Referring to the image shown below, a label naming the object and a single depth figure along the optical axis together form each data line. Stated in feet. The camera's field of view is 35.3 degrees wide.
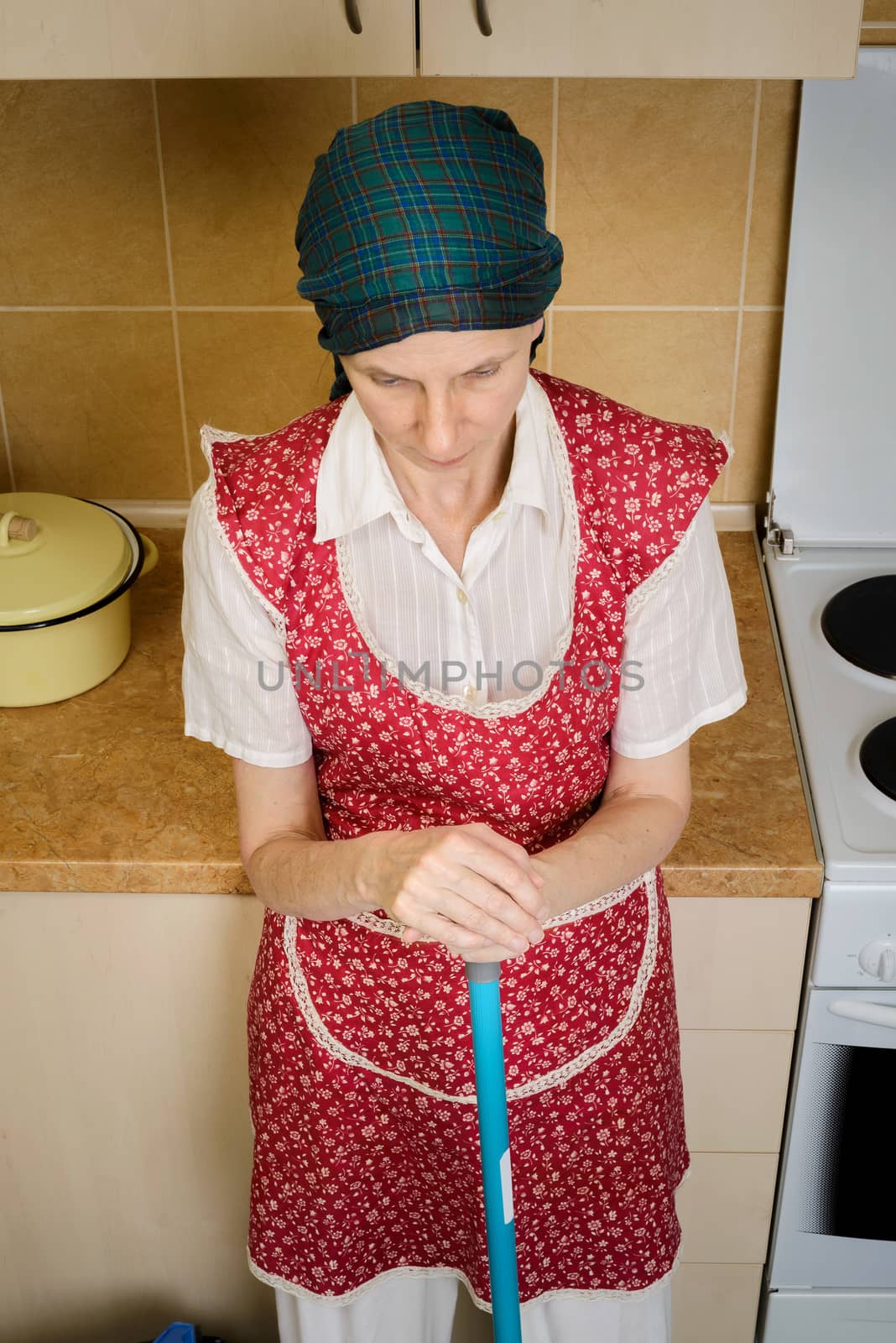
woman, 3.09
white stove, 4.68
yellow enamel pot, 4.90
